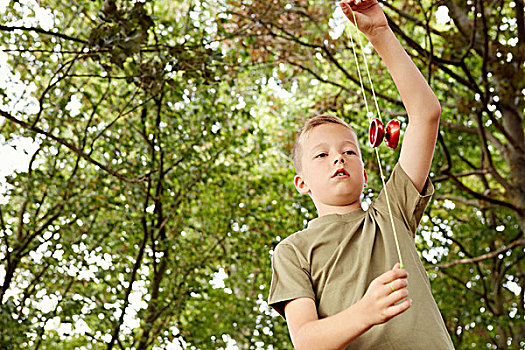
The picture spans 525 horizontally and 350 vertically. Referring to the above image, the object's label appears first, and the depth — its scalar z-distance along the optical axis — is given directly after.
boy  1.50
